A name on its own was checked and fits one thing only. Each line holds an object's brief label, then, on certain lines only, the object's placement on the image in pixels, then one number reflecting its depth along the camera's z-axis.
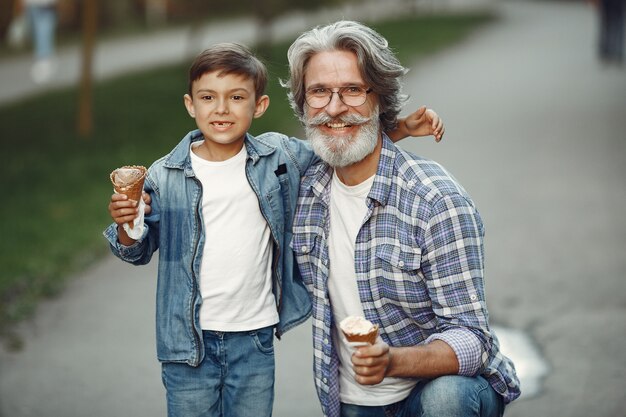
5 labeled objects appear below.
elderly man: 3.53
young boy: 3.69
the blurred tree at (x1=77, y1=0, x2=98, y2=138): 10.98
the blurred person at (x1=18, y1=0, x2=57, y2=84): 16.39
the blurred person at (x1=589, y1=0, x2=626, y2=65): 17.03
